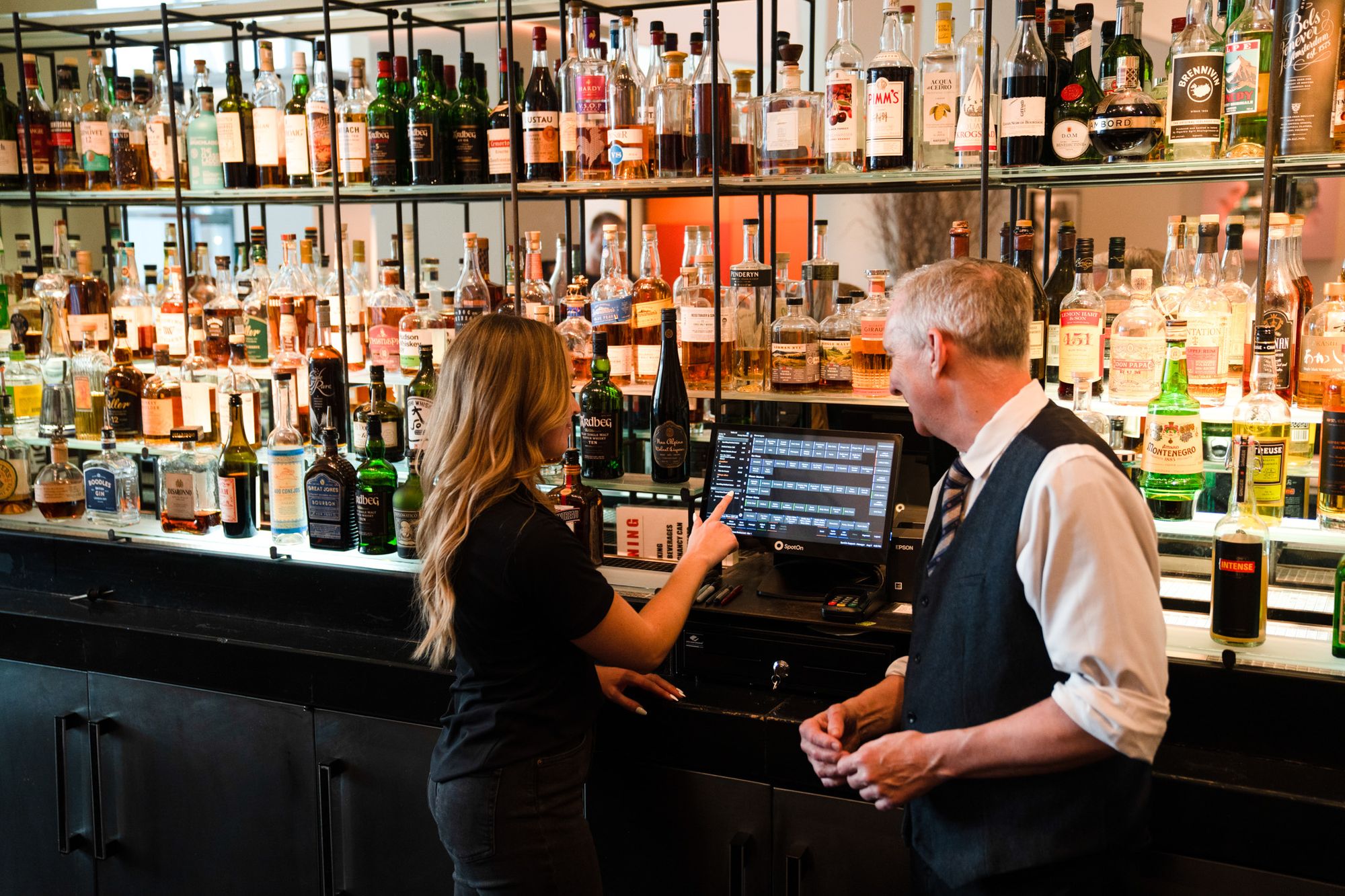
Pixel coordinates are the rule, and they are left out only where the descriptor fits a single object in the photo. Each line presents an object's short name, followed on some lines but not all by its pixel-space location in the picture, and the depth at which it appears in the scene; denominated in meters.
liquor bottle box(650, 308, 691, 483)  2.62
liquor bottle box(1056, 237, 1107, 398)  2.26
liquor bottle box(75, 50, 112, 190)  3.25
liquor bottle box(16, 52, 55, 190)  3.33
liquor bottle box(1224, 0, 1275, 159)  2.06
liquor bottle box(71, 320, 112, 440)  3.33
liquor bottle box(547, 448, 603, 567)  2.61
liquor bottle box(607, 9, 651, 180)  2.62
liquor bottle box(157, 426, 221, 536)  3.08
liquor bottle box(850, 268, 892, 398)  2.44
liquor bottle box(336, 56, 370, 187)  2.91
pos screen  2.22
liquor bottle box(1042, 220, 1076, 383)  2.52
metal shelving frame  2.15
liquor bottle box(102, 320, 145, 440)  3.18
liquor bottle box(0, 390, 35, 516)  3.38
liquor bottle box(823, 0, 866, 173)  2.33
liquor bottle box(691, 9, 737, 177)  2.55
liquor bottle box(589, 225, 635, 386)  2.66
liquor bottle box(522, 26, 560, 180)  2.70
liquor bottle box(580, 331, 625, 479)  2.67
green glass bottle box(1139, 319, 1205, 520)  2.08
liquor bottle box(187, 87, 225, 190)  3.08
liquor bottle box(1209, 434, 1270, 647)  1.96
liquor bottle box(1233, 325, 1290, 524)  1.99
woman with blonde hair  1.80
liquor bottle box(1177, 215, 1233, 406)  2.16
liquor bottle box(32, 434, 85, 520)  3.25
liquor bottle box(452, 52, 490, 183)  2.83
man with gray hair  1.42
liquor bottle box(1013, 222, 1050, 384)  2.23
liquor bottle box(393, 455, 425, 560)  2.78
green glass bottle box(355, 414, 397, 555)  2.83
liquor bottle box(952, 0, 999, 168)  2.29
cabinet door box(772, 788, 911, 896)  2.10
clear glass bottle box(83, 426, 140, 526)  3.19
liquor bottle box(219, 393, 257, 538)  3.00
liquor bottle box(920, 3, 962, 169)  2.32
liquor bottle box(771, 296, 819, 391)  2.50
